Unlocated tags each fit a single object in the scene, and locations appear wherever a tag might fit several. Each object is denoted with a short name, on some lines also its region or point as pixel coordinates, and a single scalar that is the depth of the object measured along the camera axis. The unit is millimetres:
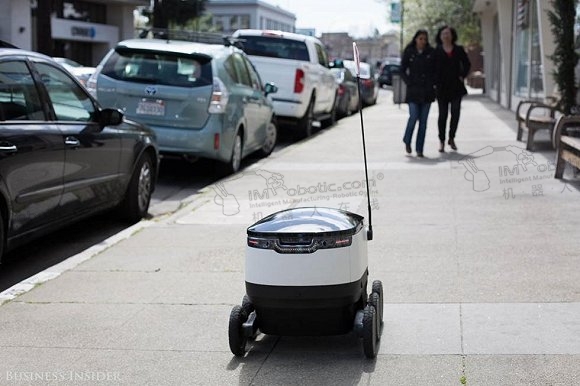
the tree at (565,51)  13422
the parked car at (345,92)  23953
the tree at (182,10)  49575
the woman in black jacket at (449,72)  13781
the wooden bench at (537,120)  13328
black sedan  6738
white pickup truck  16578
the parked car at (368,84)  29584
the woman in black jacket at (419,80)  13453
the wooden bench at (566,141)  10062
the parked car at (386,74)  50534
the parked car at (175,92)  11086
